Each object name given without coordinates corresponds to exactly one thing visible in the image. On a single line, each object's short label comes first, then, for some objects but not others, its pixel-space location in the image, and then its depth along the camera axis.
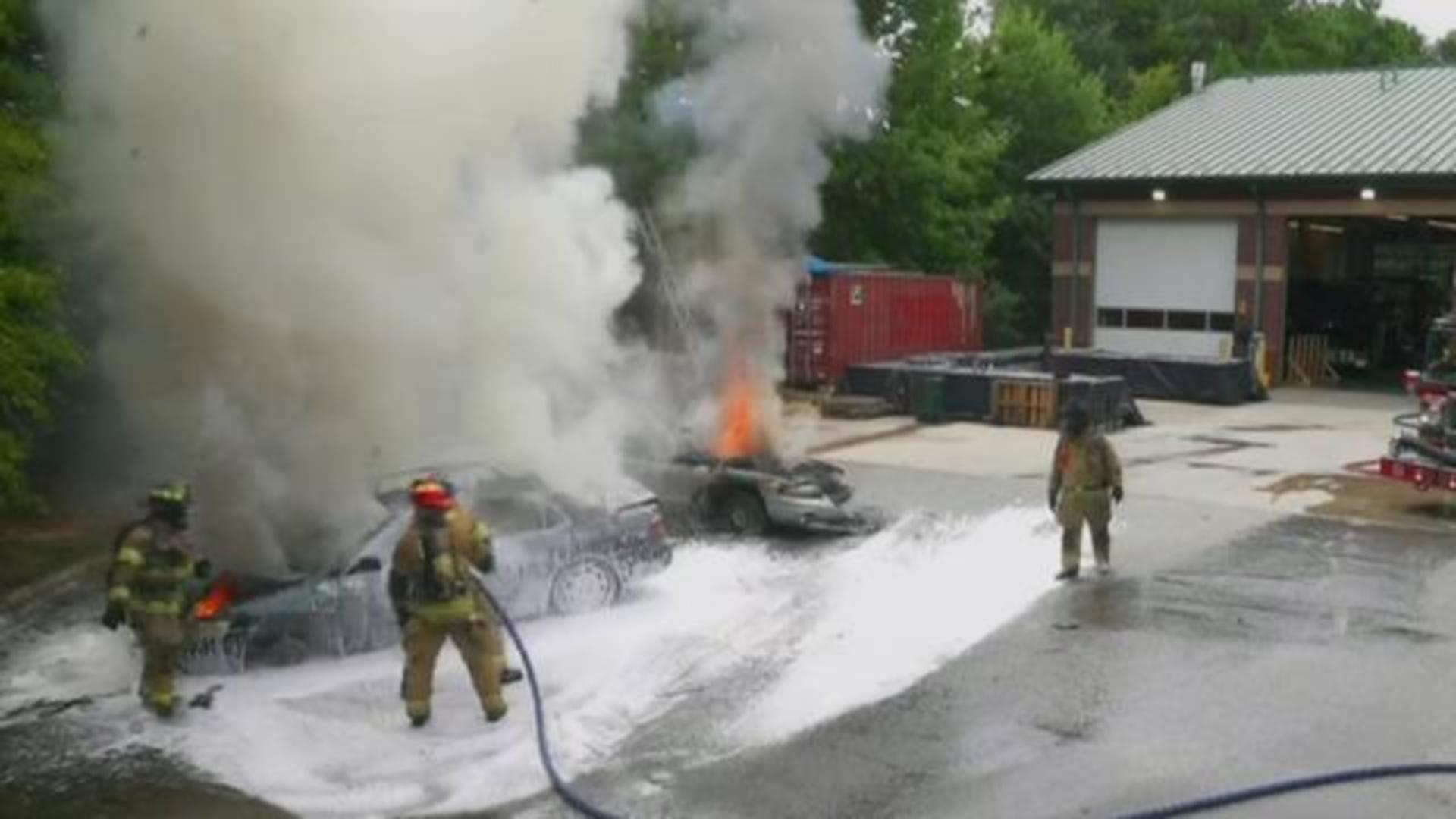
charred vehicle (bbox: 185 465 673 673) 9.84
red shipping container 27.06
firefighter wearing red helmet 8.92
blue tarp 27.11
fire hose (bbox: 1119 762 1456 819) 7.47
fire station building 29.84
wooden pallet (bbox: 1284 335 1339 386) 31.56
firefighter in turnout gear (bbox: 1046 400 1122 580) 12.84
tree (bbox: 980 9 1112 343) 38.06
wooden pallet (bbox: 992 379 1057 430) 23.73
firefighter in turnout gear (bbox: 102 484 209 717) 9.14
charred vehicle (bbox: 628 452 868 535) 14.73
